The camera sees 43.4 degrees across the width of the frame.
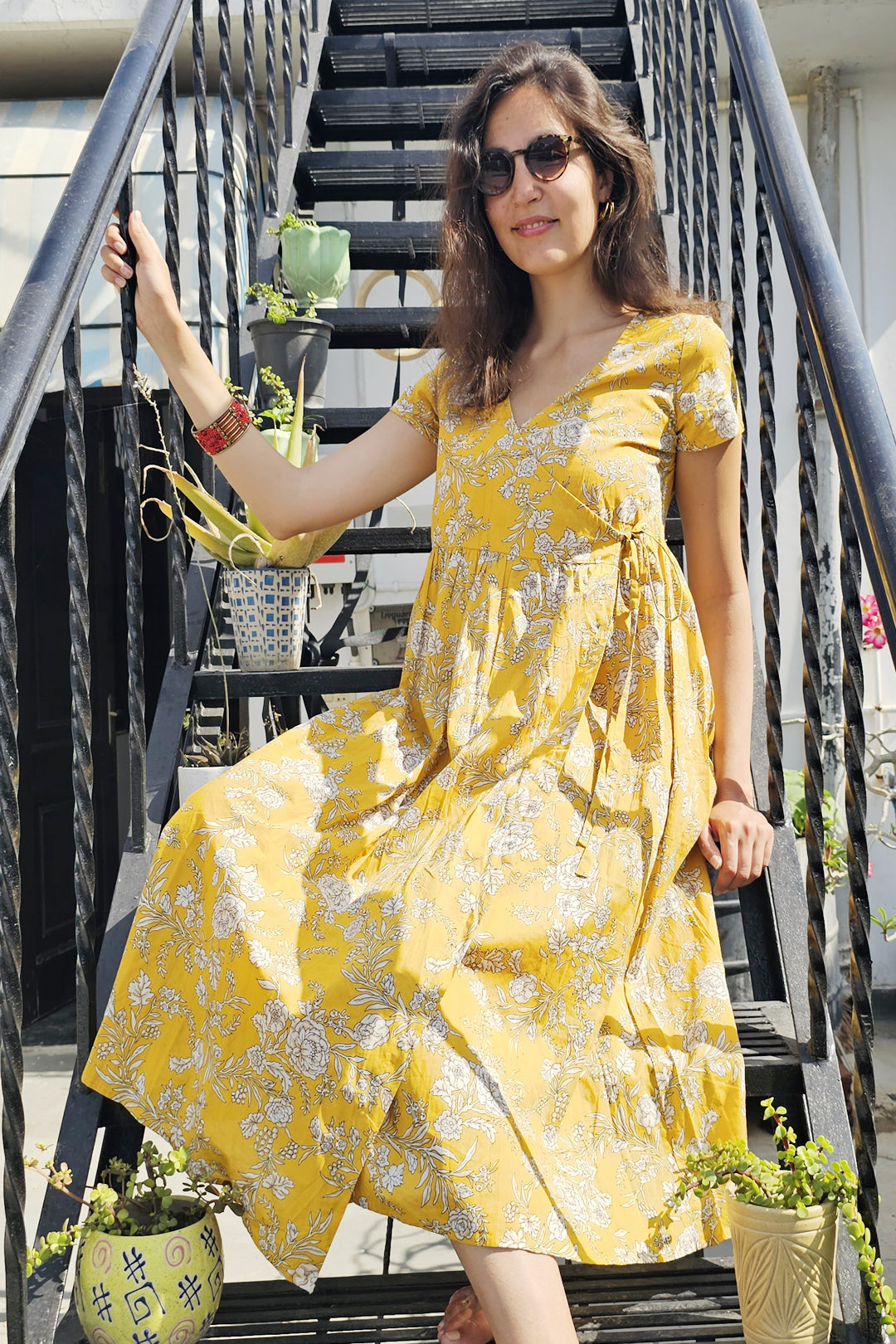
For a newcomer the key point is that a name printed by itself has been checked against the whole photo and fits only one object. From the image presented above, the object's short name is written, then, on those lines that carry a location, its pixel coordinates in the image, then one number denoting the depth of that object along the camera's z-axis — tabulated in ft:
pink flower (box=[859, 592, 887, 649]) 13.57
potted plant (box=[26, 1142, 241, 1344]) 3.71
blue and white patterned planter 6.37
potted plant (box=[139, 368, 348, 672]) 6.37
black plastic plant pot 7.77
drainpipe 13.88
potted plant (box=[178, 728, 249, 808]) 5.87
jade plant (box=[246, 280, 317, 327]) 7.65
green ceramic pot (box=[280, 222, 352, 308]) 8.38
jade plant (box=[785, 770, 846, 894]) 6.92
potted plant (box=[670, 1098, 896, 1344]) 3.53
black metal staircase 3.82
